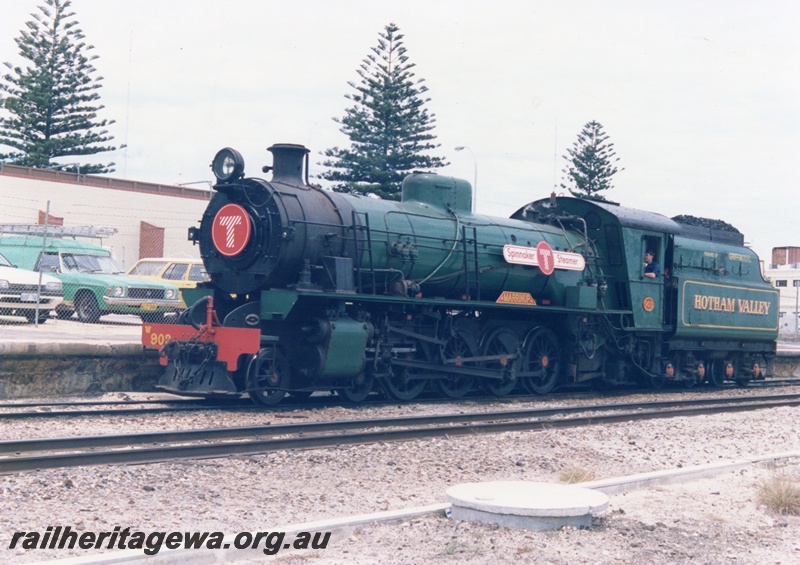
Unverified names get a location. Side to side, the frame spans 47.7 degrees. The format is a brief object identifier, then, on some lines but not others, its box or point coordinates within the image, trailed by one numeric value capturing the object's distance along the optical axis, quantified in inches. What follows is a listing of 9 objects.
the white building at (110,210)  1384.1
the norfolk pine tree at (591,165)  1921.8
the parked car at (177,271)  883.4
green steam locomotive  474.6
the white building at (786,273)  2690.0
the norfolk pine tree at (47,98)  1658.5
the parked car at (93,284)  796.6
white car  723.4
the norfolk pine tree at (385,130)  1572.3
